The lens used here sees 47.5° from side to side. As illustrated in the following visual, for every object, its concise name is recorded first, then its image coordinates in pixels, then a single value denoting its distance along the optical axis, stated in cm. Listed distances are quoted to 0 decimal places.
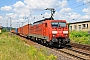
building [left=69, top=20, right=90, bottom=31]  2719
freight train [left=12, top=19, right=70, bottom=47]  1068
